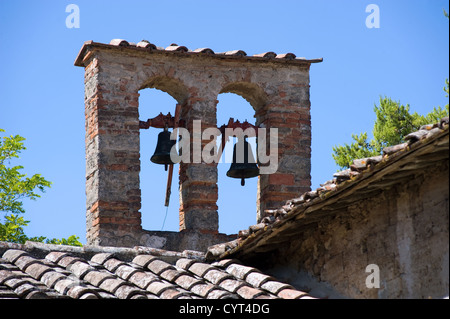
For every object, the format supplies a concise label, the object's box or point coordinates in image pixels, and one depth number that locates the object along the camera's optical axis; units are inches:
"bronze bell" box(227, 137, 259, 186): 616.5
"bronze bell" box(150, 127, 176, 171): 621.8
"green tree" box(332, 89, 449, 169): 1100.3
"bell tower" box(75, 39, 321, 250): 606.4
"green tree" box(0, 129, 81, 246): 1016.9
